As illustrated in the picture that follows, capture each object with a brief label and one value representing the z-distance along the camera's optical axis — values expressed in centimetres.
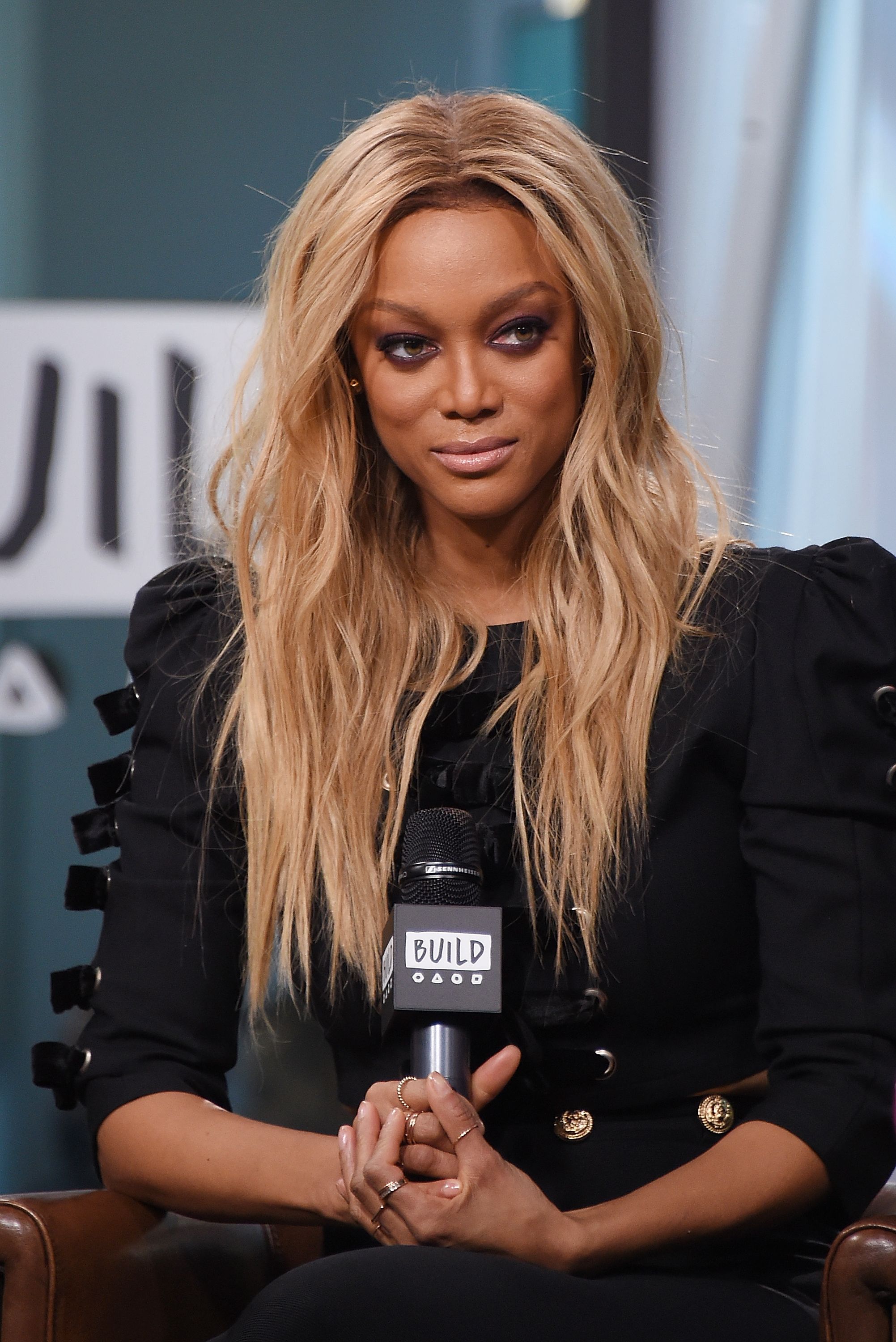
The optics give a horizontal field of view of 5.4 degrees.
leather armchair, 528
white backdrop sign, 591
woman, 545
